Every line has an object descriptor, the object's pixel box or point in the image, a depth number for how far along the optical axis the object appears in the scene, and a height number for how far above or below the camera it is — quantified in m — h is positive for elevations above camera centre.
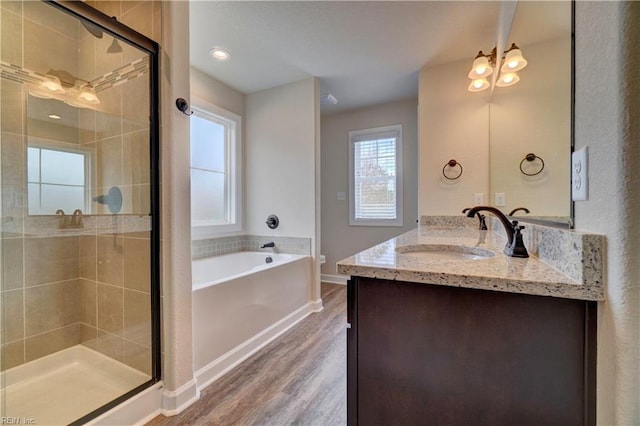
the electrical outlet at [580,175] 0.63 +0.09
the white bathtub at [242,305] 1.63 -0.73
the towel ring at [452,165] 2.41 +0.42
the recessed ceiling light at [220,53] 2.27 +1.42
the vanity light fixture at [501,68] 1.40 +0.94
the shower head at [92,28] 1.41 +1.07
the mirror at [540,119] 0.83 +0.41
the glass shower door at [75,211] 1.43 +0.00
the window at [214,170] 2.67 +0.45
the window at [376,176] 3.58 +0.49
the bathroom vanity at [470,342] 0.62 -0.36
